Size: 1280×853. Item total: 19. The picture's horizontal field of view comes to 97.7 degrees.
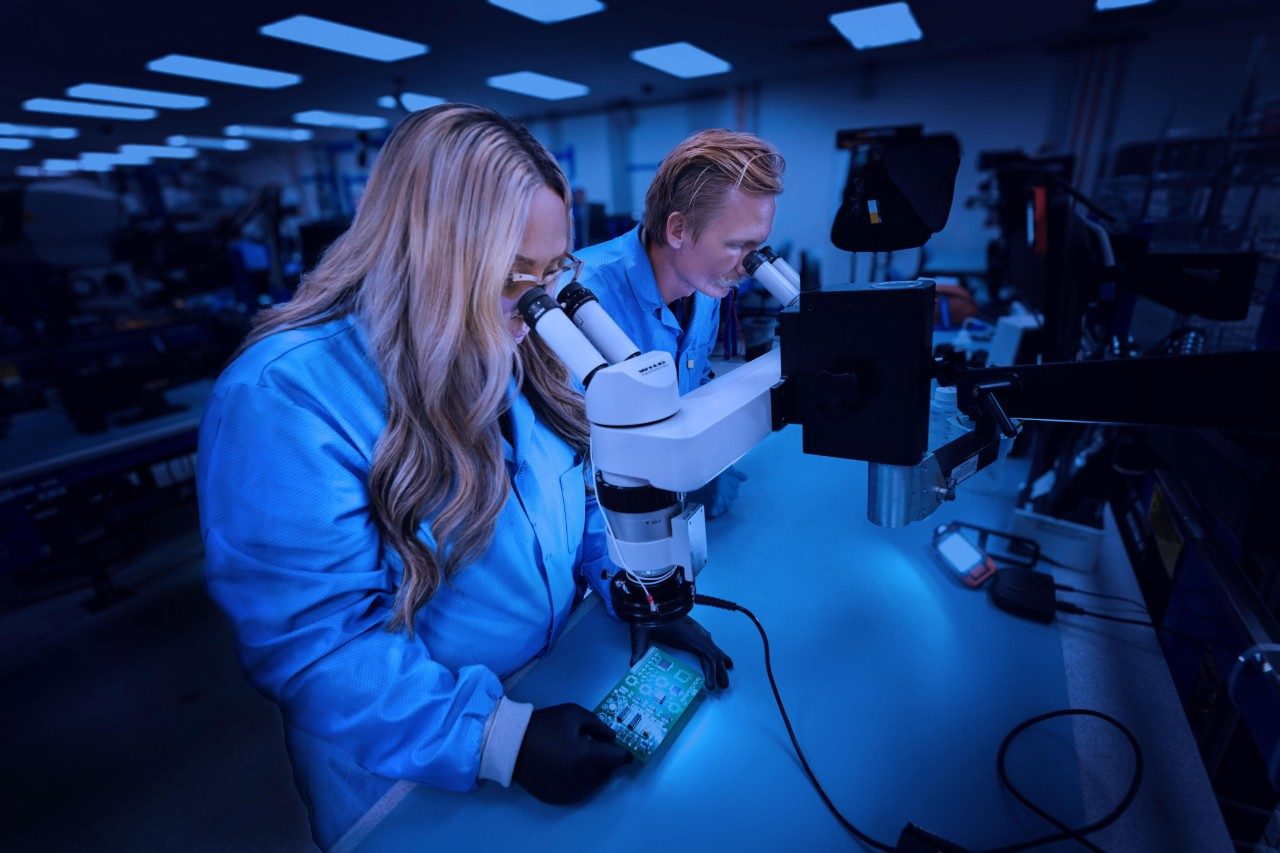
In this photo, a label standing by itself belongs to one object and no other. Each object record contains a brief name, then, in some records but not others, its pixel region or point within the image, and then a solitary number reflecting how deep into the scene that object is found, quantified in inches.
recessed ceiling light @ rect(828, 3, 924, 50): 185.3
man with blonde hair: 50.1
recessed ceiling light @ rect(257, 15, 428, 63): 176.1
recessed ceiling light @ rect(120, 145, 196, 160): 395.5
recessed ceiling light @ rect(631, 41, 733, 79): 223.1
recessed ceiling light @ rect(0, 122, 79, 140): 299.0
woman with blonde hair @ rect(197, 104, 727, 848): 25.0
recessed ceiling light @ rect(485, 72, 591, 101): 265.6
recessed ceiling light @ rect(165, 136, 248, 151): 380.5
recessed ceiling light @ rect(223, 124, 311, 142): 357.9
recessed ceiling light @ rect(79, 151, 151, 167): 418.4
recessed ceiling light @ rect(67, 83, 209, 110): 233.1
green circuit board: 29.2
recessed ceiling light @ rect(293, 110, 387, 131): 332.2
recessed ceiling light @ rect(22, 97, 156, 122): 247.8
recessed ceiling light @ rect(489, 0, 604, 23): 166.4
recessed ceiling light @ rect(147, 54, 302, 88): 205.0
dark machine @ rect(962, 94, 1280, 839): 28.4
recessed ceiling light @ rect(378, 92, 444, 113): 289.2
